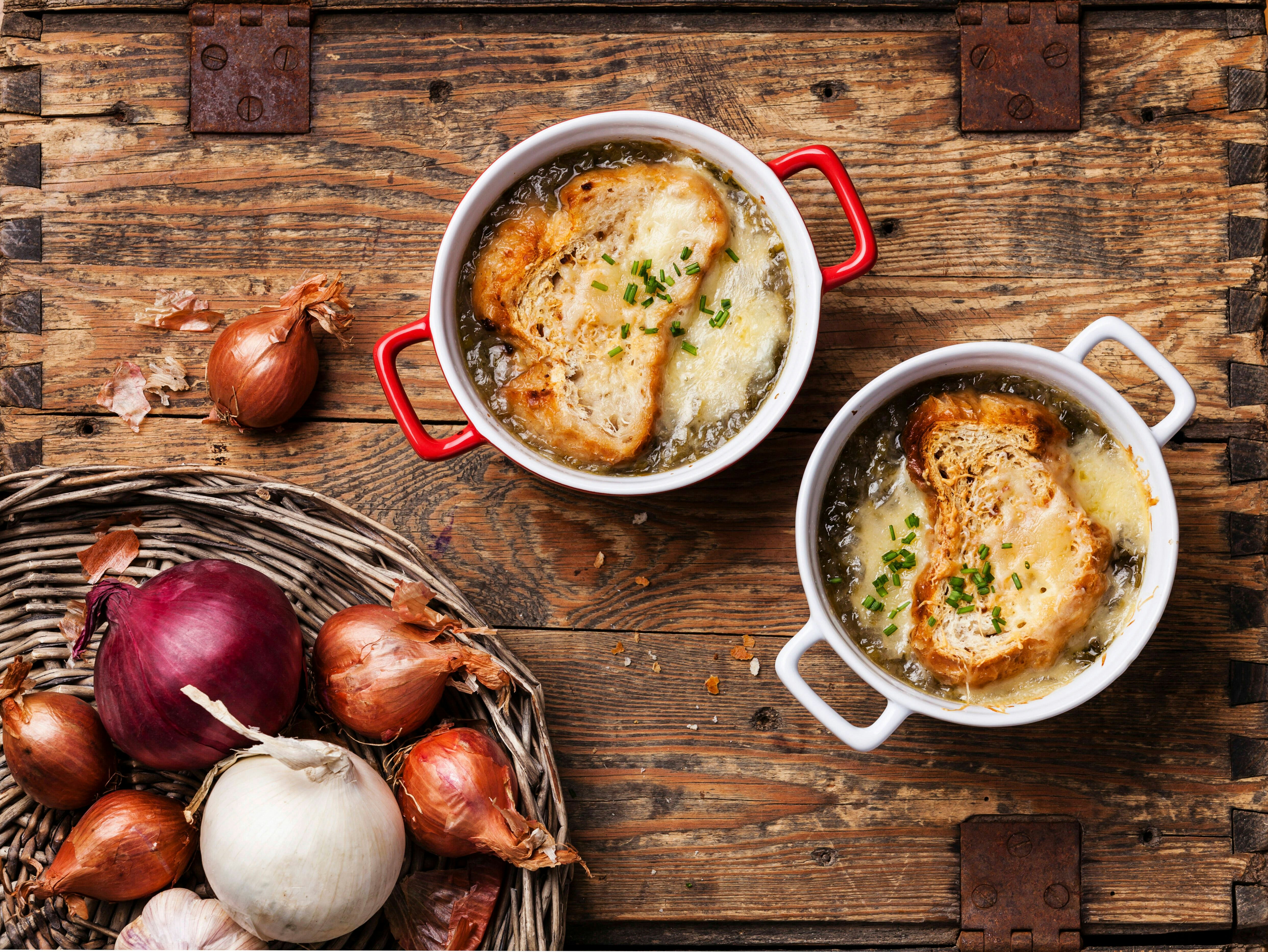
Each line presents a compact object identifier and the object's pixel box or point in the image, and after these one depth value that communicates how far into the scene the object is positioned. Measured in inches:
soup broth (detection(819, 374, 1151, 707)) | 28.4
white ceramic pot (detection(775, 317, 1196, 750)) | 27.8
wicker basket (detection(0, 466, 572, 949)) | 28.8
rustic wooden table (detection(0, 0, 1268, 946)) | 30.2
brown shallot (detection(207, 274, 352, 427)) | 29.4
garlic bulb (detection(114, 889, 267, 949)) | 28.2
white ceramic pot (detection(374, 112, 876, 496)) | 28.3
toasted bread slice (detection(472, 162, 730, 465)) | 28.7
